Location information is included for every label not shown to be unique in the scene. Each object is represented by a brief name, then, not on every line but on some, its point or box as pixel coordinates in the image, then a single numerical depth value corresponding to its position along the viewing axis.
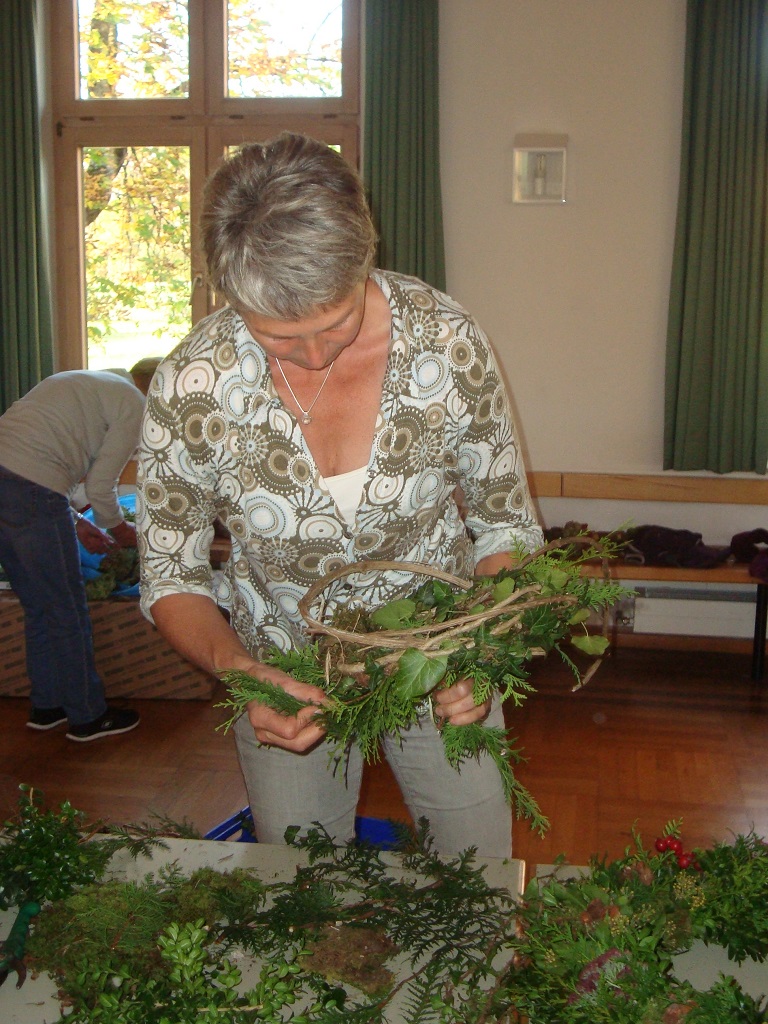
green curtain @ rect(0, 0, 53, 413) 5.17
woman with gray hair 1.43
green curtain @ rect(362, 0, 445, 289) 4.79
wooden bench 4.44
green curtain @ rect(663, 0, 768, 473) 4.51
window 5.15
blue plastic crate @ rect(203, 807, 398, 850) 1.77
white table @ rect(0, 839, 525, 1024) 1.26
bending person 3.46
